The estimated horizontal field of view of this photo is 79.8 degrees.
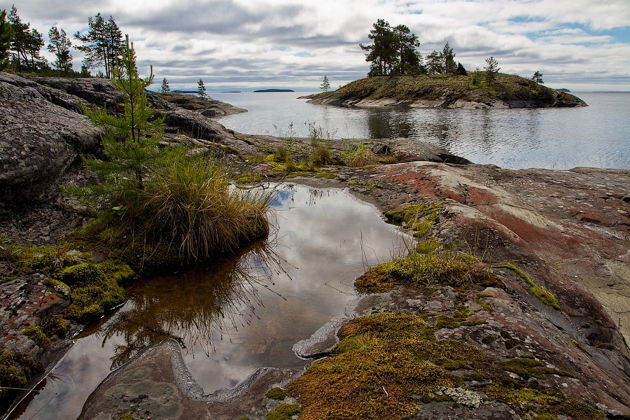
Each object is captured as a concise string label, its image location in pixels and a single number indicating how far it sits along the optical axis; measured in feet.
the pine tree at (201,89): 257.75
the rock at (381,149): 52.31
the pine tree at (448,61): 299.38
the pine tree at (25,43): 162.71
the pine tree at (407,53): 282.15
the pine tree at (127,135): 19.90
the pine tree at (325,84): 376.27
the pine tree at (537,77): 247.87
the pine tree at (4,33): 89.47
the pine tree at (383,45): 274.57
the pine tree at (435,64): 310.24
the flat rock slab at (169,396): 9.93
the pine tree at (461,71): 280.02
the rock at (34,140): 19.52
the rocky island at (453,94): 203.31
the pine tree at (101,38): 209.05
